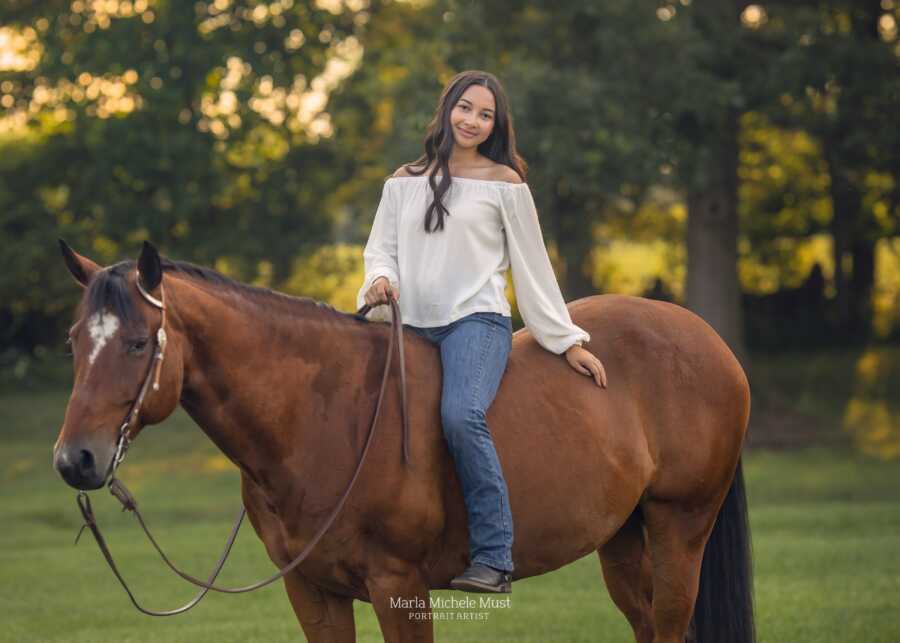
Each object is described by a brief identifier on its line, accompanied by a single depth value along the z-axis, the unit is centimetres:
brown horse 794
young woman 913
